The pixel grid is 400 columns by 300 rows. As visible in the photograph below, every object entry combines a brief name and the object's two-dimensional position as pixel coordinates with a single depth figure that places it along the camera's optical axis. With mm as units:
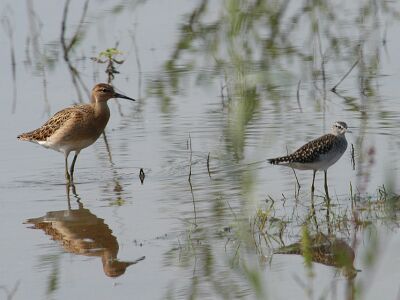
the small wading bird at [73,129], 11633
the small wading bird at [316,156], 9711
